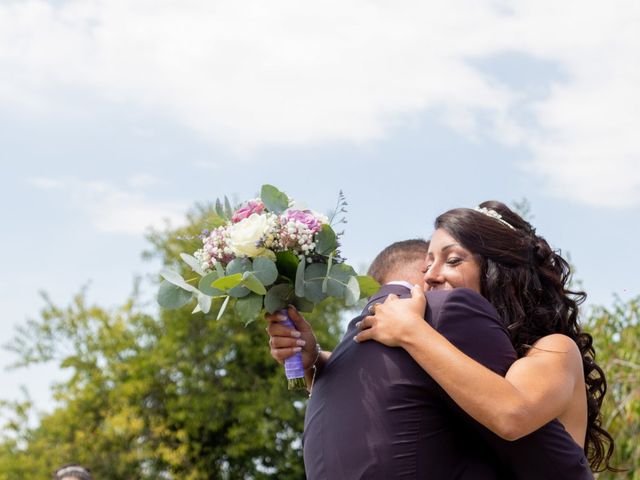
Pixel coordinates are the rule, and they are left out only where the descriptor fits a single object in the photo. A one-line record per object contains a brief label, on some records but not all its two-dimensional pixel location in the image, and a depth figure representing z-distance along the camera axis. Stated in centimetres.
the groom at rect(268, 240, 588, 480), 321
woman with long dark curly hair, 314
